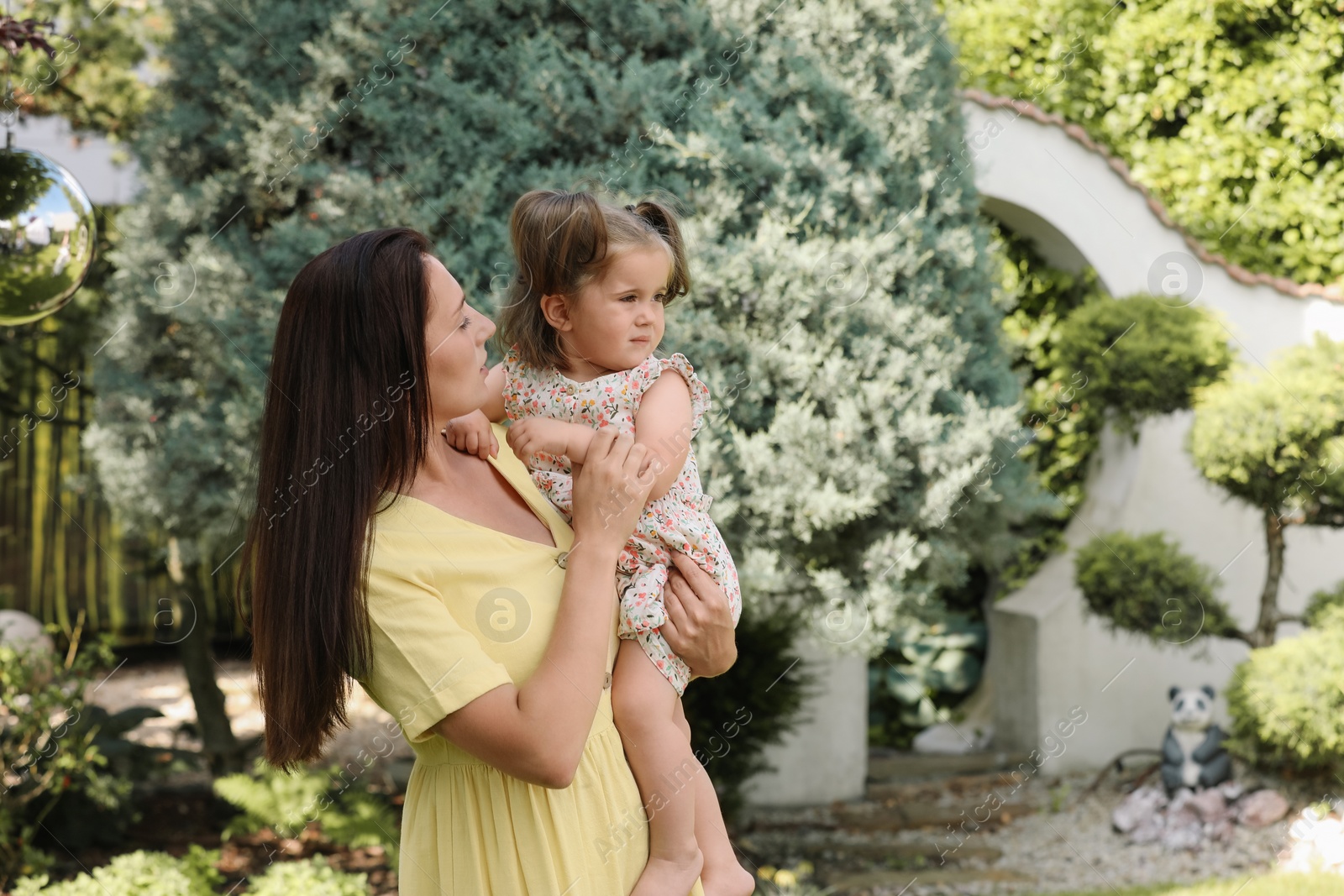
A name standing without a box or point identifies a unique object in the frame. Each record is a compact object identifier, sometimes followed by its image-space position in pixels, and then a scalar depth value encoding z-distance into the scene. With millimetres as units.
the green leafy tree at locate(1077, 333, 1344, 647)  4957
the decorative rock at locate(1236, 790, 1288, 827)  5109
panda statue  5332
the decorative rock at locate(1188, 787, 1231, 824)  5199
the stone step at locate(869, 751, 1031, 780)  6352
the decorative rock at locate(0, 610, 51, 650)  6684
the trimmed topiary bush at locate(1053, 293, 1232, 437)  5309
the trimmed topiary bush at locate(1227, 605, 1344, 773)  4891
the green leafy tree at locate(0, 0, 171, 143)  5562
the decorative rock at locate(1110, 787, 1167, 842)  5324
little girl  1831
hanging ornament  2262
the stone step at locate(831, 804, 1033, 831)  5602
